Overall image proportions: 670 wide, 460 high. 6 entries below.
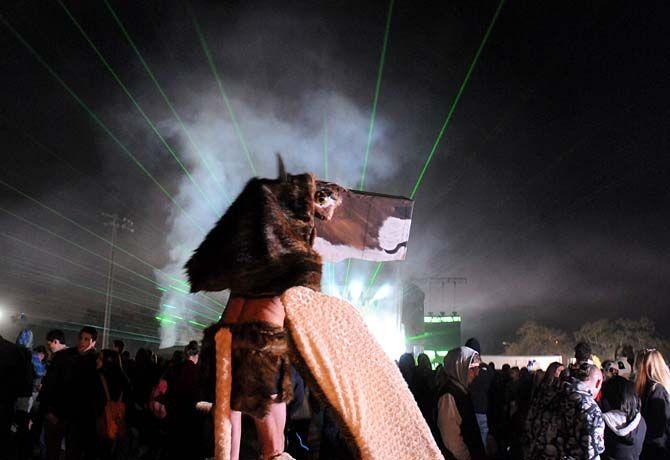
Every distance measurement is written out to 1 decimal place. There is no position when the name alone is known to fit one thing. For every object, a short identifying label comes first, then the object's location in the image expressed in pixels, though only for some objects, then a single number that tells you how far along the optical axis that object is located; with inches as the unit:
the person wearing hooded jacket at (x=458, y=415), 175.9
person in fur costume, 55.6
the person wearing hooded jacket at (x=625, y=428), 202.1
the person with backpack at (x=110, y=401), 256.7
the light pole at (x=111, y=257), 985.5
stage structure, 2212.1
